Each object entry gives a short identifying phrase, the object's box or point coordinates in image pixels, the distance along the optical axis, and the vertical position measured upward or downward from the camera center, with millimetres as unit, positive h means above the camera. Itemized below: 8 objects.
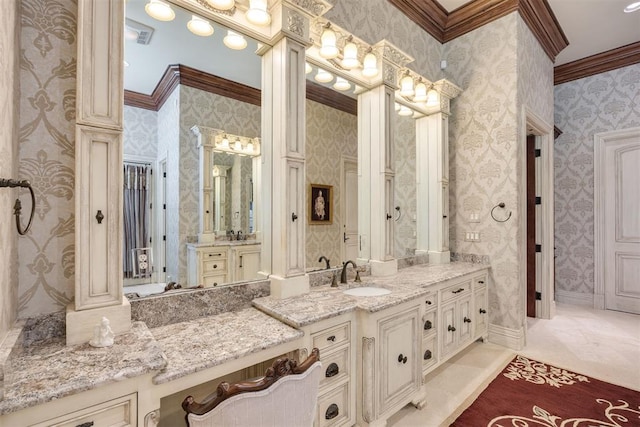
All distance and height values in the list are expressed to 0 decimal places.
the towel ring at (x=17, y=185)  915 +96
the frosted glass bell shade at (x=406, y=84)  2844 +1210
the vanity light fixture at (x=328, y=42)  2174 +1222
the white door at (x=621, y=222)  4098 -97
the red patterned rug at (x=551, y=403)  1961 -1304
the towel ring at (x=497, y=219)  3143 +6
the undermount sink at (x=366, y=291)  2121 -532
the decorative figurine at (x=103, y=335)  1186 -461
